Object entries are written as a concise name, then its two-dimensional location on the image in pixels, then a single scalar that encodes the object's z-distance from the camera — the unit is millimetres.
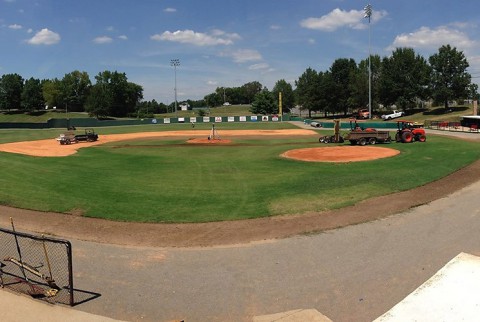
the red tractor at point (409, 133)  38141
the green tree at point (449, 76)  88625
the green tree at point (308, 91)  117688
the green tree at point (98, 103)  131312
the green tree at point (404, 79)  95125
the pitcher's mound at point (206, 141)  47200
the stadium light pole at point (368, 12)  81688
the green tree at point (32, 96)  153712
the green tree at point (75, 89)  157250
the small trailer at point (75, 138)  47156
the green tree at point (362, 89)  106969
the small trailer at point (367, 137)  37062
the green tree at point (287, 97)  159000
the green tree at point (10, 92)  159250
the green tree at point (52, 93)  156750
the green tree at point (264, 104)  142125
